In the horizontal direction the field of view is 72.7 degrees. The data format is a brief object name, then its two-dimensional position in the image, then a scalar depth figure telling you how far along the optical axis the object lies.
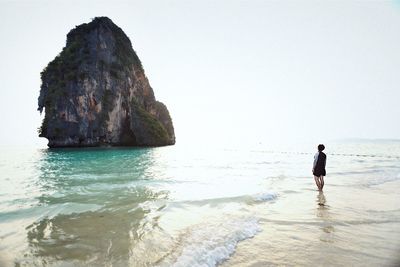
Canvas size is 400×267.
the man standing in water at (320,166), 11.01
